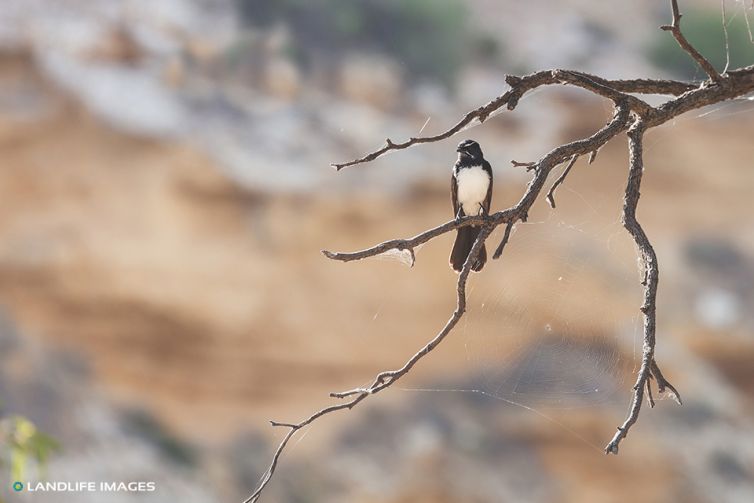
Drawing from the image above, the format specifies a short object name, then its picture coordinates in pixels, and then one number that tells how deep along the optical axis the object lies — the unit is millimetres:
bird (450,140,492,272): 19060
